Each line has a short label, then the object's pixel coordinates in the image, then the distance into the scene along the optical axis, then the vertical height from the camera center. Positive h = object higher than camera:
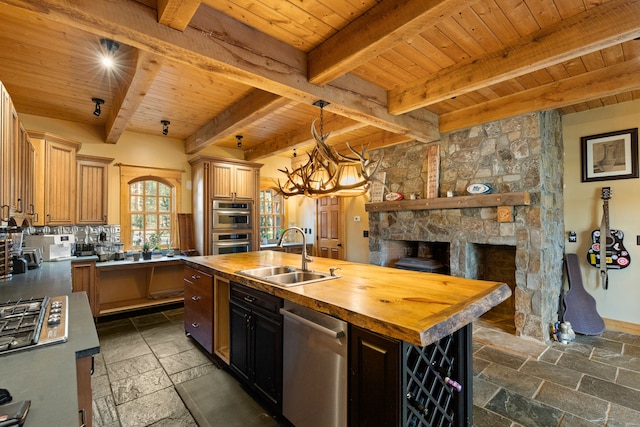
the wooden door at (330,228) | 5.97 -0.32
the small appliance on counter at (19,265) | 2.79 -0.46
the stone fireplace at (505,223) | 3.37 -0.05
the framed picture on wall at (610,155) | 3.52 +0.66
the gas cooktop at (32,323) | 1.20 -0.50
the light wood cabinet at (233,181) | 4.91 +0.56
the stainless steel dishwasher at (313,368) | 1.62 -0.91
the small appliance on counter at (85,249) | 4.10 -0.47
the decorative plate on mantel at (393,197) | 4.54 +0.23
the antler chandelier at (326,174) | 2.64 +0.42
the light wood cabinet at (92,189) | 4.00 +0.36
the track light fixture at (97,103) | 3.35 +1.25
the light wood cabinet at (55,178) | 3.38 +0.44
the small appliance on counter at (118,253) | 4.24 -0.54
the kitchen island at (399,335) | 1.35 -0.61
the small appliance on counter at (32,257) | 3.11 -0.44
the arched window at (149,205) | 4.55 +0.15
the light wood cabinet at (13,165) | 1.69 +0.34
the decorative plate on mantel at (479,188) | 3.65 +0.28
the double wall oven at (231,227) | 4.88 -0.22
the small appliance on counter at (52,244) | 3.48 -0.34
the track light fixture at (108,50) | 2.23 +1.28
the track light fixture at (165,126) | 4.09 +1.24
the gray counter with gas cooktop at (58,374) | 0.80 -0.52
